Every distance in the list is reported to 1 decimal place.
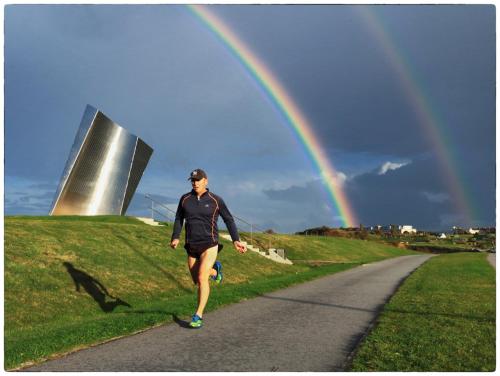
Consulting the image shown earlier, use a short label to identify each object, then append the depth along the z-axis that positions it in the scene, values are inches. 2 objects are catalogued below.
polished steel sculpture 1439.5
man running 294.8
